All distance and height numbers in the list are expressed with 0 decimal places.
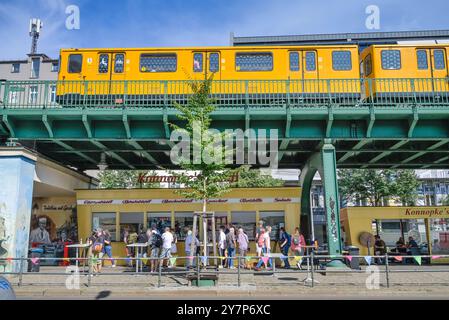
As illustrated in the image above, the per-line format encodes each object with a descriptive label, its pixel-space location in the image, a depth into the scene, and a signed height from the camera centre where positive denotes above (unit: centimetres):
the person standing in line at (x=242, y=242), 1593 -61
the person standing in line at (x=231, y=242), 1590 -60
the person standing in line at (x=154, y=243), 1569 -64
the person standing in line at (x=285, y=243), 1733 -71
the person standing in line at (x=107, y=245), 1623 -72
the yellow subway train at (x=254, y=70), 1725 +715
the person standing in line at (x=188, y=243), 1616 -65
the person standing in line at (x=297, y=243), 1670 -70
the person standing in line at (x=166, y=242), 1474 -54
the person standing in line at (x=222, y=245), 1659 -75
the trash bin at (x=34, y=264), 1488 -133
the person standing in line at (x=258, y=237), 1573 -51
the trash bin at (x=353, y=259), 1499 -127
